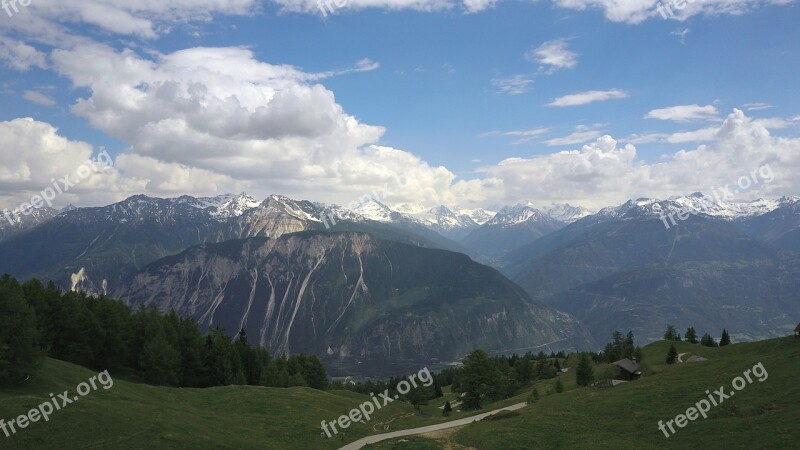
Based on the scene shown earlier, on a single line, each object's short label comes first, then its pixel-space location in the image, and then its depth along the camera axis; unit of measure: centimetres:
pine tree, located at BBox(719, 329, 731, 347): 12404
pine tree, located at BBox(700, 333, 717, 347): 14971
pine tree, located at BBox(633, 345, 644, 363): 11186
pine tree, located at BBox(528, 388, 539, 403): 8381
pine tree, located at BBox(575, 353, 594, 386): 9938
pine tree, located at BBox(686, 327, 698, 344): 15138
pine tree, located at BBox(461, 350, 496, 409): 10538
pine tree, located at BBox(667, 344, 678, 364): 10406
